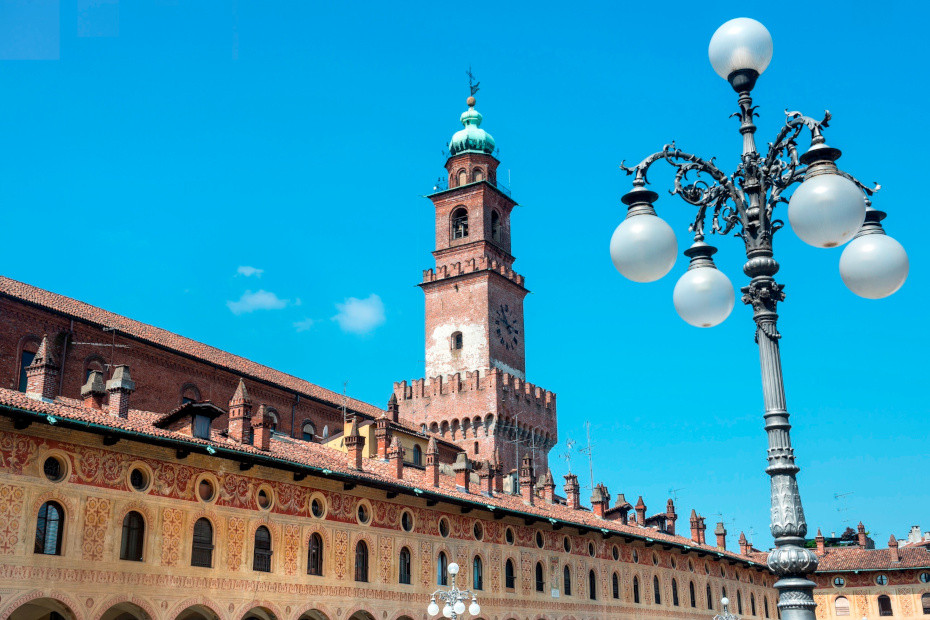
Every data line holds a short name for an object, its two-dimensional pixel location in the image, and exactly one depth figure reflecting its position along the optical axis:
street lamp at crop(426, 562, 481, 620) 21.95
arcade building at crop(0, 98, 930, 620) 19.27
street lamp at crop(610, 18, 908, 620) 7.32
